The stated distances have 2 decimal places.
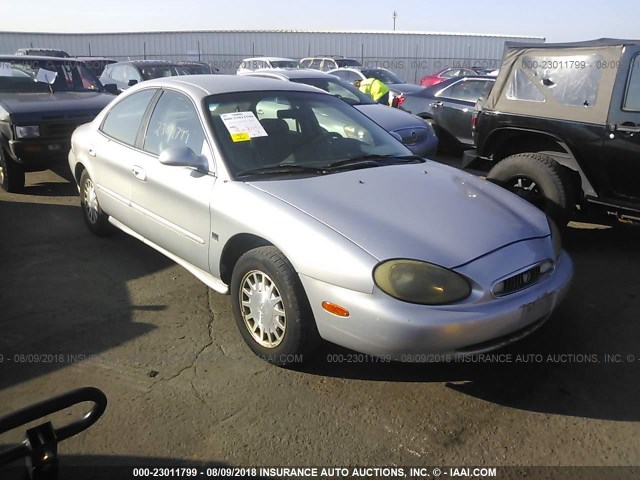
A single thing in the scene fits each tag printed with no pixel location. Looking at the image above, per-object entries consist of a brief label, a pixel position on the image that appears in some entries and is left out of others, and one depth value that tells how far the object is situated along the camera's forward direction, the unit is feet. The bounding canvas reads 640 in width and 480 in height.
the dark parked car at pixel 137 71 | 42.09
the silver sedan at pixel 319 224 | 8.60
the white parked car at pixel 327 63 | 72.05
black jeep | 14.42
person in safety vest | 38.70
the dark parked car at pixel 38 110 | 21.26
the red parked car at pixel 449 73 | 68.65
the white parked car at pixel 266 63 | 69.72
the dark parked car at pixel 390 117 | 24.93
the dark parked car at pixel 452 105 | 30.63
